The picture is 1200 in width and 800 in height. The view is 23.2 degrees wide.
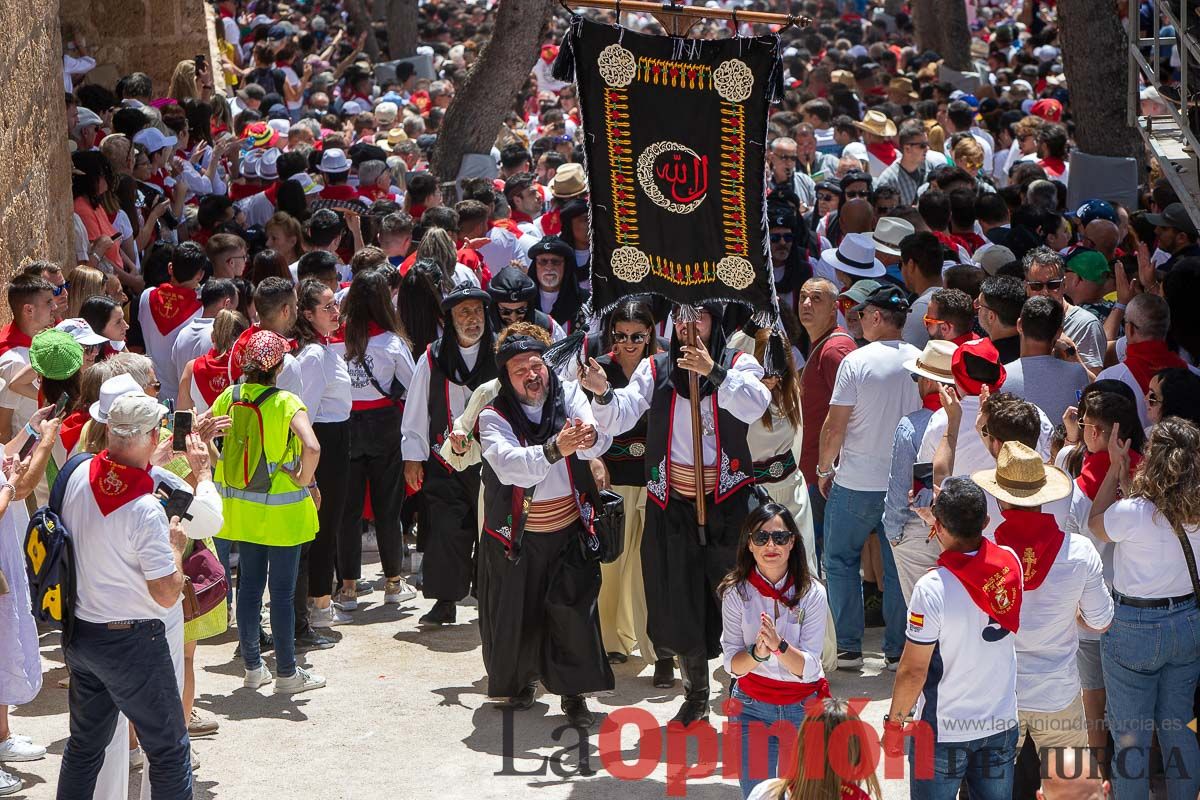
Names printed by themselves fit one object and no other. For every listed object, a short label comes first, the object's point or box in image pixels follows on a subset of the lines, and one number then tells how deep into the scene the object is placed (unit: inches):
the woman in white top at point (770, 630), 390.3
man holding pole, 504.9
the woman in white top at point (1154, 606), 399.4
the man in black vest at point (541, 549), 499.9
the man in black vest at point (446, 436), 591.3
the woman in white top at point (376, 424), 629.0
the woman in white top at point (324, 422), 580.7
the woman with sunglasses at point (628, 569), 553.9
